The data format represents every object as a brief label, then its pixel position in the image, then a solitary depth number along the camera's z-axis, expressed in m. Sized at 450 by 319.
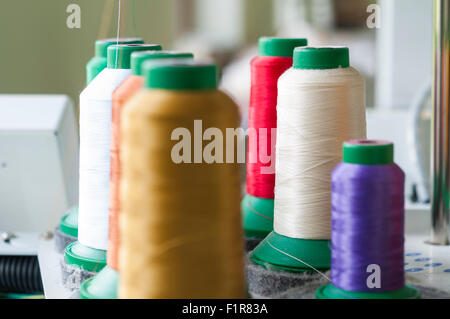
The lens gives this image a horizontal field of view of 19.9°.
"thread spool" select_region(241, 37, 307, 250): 0.68
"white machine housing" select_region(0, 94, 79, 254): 0.81
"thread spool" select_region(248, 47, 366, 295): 0.61
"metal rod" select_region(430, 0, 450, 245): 0.71
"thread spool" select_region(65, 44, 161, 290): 0.61
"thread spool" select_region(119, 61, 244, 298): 0.51
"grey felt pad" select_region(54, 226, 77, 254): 0.71
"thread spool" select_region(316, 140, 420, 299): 0.55
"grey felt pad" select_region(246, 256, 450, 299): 0.61
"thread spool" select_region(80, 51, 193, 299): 0.57
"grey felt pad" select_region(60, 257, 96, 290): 0.63
